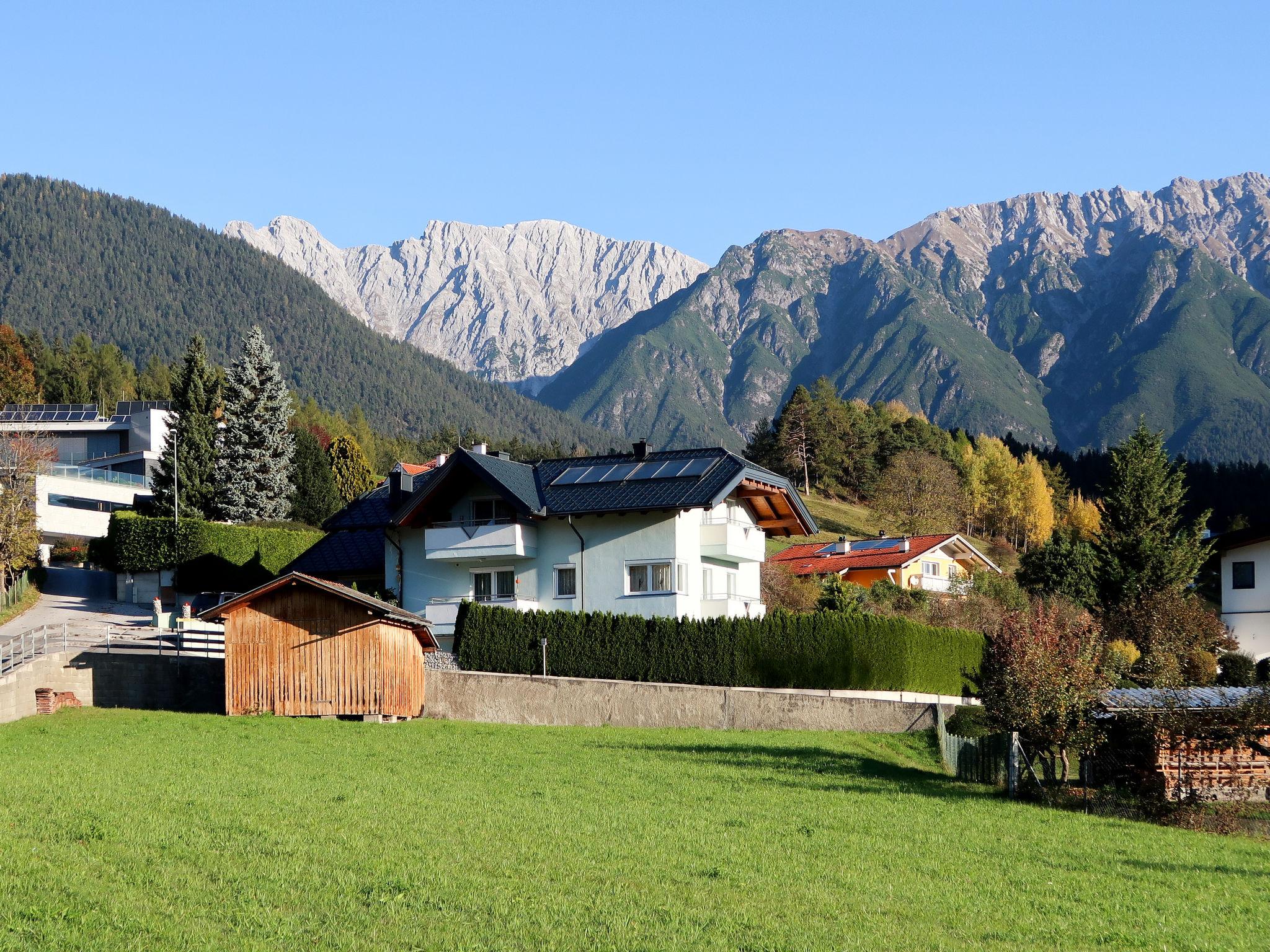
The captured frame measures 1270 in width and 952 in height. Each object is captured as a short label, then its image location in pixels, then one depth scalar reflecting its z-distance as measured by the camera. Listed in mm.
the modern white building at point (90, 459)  80938
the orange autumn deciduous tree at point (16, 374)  126375
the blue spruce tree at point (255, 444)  78625
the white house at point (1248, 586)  60656
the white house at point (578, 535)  48250
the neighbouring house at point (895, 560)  80812
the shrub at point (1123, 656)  32125
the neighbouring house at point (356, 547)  53625
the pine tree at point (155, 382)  153000
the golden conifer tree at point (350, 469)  113375
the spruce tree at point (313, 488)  89750
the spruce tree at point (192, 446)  76688
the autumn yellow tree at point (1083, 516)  126500
